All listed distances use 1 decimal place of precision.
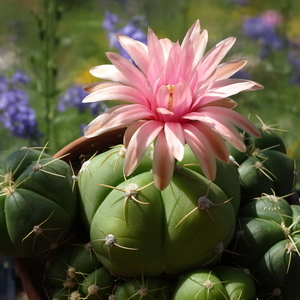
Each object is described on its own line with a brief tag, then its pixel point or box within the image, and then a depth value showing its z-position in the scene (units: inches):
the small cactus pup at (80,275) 13.2
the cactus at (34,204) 13.0
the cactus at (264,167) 14.4
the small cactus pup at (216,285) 12.4
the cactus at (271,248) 13.1
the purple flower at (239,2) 31.0
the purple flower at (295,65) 26.5
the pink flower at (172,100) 12.1
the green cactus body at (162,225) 12.5
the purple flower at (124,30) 18.1
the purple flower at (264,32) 27.1
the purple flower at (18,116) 18.2
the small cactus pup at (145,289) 12.9
